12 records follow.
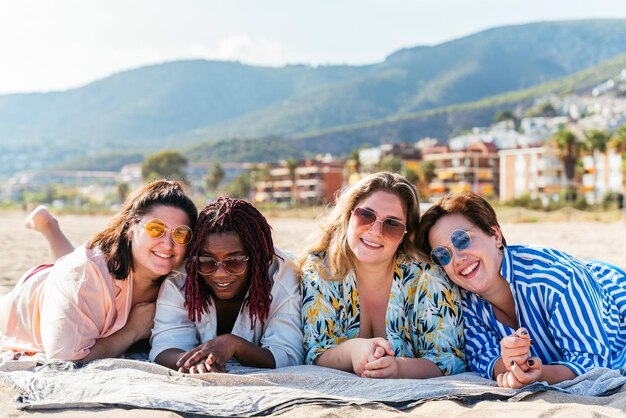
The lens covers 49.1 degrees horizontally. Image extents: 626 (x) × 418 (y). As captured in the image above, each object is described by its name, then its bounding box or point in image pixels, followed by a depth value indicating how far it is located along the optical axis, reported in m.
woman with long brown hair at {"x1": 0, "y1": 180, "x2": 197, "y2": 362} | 3.65
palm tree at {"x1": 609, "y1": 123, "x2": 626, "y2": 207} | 59.27
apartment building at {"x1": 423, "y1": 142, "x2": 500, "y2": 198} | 94.31
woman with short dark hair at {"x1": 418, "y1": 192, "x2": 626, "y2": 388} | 3.26
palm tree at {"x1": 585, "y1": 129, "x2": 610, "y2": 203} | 64.62
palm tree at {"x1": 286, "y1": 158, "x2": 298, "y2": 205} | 97.30
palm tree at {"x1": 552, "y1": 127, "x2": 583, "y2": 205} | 66.88
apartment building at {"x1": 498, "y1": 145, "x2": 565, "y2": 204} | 79.93
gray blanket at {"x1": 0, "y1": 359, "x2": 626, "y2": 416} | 2.99
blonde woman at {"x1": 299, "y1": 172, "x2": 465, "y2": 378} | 3.67
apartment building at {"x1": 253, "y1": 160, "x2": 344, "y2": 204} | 100.44
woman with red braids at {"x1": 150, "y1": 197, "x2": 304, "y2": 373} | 3.65
